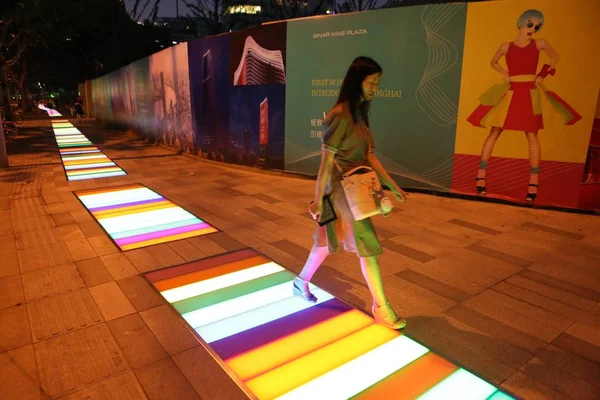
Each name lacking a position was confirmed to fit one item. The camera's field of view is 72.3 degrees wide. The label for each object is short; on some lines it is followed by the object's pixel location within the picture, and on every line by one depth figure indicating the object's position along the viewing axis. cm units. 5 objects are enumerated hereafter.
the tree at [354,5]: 2455
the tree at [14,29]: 1213
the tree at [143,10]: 3394
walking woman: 288
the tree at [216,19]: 2498
